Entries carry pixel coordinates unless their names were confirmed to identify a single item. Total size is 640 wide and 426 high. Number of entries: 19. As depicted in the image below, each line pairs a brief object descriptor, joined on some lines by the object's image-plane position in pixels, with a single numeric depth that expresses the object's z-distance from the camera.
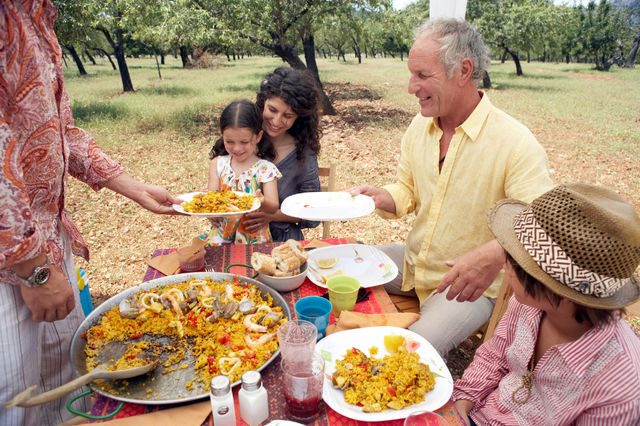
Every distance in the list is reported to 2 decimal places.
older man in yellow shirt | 2.50
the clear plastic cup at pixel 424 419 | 1.41
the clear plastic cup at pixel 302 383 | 1.41
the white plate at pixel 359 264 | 2.46
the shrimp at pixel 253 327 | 1.85
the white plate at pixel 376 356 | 1.47
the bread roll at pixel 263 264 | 2.19
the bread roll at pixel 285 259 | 2.23
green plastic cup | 2.06
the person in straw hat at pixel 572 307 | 1.31
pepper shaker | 1.35
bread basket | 2.23
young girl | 3.23
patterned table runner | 1.49
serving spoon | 1.17
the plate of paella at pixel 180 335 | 1.58
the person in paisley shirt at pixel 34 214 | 1.49
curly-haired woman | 3.43
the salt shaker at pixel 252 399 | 1.38
